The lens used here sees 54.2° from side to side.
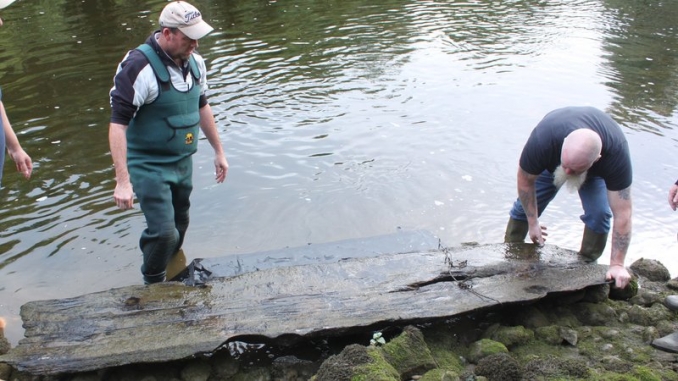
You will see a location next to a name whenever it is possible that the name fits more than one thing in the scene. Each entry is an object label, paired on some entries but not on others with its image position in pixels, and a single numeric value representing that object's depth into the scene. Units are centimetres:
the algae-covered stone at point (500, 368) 391
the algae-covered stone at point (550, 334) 457
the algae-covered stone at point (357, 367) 362
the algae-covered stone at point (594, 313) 492
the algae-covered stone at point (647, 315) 488
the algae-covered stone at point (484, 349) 431
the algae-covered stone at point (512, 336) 452
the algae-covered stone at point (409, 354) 403
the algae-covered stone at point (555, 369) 389
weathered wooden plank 405
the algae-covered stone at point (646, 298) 522
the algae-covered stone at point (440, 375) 374
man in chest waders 448
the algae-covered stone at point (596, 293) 507
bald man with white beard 472
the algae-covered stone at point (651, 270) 574
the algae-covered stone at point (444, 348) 430
